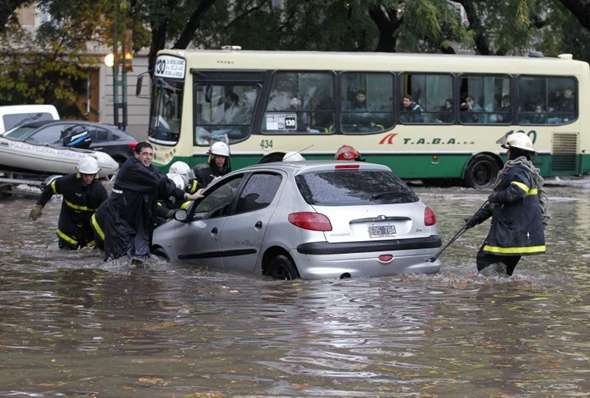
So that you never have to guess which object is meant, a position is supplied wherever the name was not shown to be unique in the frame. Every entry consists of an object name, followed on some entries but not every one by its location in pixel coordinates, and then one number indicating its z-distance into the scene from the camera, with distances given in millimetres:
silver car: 11523
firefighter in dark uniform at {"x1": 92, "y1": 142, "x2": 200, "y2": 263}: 13062
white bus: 25250
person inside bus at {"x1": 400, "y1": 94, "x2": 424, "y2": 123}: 27125
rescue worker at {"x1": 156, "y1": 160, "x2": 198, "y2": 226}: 13336
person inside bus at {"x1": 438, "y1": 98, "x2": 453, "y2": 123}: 27641
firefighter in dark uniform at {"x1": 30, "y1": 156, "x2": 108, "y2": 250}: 14141
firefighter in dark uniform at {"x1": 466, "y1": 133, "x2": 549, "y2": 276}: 11578
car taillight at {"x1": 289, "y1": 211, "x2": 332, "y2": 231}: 11477
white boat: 24312
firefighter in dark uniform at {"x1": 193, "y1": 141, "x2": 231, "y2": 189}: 14727
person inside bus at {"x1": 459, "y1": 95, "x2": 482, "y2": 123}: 27781
